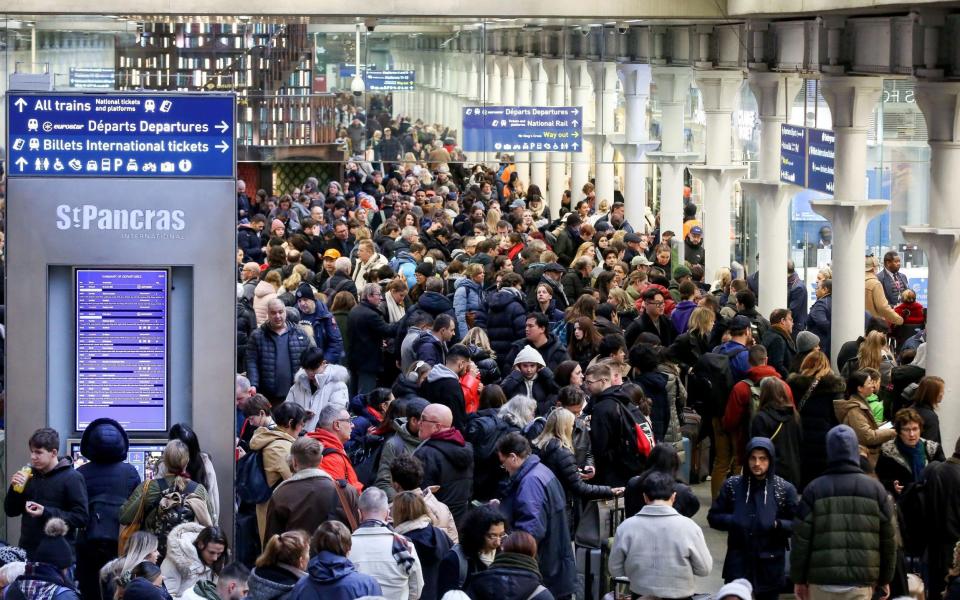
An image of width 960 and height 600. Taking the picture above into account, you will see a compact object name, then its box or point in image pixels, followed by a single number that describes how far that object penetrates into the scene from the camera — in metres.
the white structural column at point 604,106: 23.94
